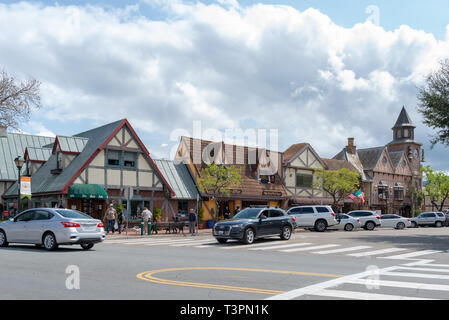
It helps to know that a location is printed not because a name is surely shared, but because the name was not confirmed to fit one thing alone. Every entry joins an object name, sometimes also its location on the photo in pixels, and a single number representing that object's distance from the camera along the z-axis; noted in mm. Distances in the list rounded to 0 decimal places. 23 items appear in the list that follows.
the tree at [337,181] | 43872
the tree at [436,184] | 63631
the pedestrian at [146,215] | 28547
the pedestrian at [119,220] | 28306
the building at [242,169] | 38938
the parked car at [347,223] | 33812
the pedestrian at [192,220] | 27969
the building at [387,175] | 59031
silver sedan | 15719
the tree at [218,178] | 34656
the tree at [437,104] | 25594
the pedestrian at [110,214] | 27438
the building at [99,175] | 30266
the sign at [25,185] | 25462
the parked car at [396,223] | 37844
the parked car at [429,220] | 44219
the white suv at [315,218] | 31078
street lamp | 24812
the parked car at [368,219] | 34438
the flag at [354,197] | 49019
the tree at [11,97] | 28125
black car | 19641
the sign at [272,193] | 41794
